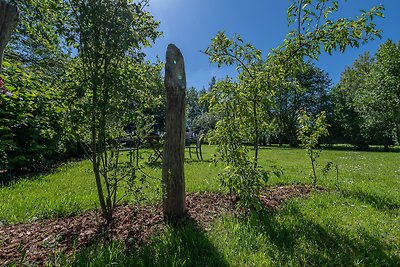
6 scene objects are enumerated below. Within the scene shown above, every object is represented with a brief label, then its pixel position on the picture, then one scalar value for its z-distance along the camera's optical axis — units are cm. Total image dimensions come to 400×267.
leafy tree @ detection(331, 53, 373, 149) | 2920
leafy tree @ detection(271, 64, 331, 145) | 3462
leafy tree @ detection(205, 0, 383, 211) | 320
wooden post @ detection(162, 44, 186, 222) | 306
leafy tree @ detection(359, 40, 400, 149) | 2020
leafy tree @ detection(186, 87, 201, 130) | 5759
